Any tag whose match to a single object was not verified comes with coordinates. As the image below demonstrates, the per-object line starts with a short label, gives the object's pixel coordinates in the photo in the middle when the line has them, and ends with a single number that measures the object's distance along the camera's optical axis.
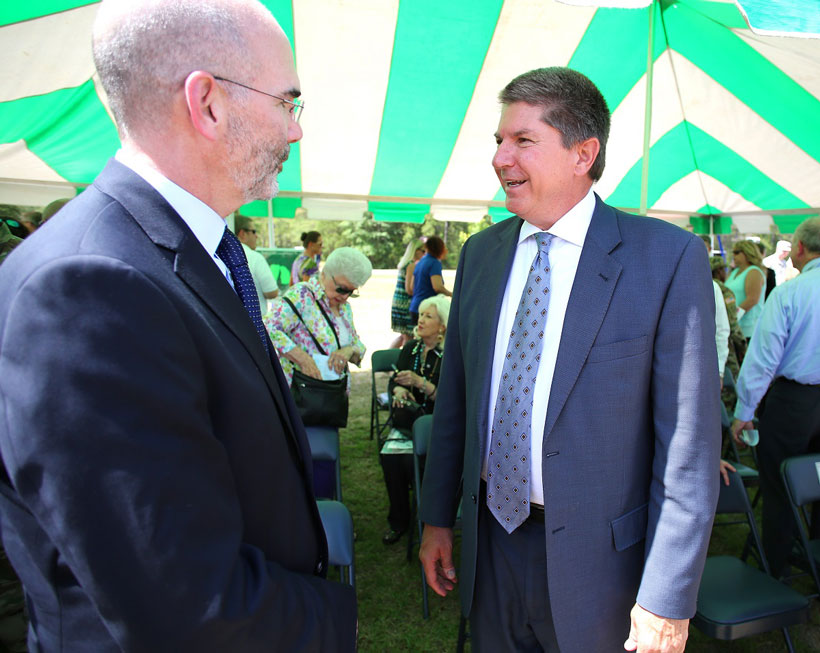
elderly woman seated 3.13
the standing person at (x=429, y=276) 6.67
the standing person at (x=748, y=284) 5.50
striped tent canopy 3.96
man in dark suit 0.59
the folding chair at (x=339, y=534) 1.89
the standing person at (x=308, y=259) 6.84
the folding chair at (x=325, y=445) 2.90
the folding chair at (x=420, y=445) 2.82
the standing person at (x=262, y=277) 4.80
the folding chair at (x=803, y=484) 2.24
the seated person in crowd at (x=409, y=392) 3.32
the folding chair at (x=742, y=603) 1.90
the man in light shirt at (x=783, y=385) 2.63
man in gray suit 1.19
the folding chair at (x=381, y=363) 4.53
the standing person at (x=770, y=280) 7.16
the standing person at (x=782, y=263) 8.95
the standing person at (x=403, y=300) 7.19
